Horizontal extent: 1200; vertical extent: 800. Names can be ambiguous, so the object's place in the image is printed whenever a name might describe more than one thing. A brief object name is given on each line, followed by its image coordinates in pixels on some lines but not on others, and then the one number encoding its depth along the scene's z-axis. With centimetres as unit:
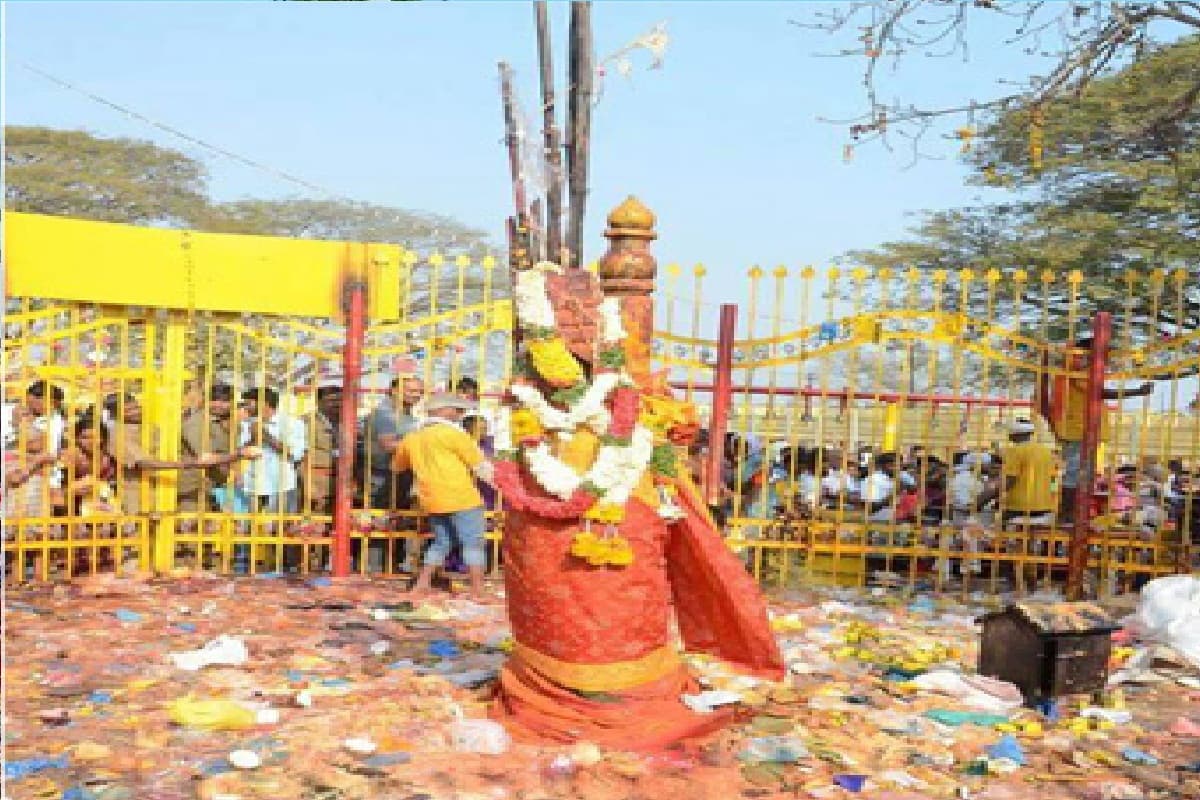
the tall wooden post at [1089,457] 943
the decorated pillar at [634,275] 566
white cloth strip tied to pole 577
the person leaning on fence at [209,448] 976
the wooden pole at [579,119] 579
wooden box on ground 640
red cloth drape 530
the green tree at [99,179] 2434
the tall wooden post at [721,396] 969
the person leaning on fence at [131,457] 937
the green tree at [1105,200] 1984
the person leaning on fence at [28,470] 873
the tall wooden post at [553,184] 582
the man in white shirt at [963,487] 1101
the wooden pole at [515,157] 579
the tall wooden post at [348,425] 973
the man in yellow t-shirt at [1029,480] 1004
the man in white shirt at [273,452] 997
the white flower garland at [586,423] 529
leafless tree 834
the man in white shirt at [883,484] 1090
